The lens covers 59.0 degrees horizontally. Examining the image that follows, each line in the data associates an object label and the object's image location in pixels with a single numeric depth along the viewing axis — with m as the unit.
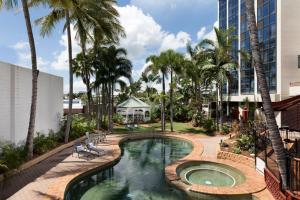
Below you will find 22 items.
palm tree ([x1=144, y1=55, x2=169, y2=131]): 26.20
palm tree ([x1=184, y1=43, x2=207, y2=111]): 26.06
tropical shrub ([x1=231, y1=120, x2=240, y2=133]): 20.65
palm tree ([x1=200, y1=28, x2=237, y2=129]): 24.16
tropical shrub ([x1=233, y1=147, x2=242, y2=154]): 14.65
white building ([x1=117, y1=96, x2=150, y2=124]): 33.81
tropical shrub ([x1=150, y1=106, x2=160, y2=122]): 36.53
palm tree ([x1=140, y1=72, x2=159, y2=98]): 44.31
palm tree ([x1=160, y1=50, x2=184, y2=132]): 25.78
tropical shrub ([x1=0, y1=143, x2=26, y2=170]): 11.47
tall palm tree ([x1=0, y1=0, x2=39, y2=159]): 13.54
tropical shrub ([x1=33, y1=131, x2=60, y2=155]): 14.95
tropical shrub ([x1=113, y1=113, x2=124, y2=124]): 34.06
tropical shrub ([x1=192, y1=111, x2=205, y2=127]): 28.52
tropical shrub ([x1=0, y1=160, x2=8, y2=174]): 10.73
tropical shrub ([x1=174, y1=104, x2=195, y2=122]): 35.16
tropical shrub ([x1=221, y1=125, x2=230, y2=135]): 24.20
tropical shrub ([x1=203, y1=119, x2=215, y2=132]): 25.73
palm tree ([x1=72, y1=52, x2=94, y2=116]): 26.27
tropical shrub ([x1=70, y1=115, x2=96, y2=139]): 21.17
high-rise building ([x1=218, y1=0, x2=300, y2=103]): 25.84
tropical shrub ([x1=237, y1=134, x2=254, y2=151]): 15.00
